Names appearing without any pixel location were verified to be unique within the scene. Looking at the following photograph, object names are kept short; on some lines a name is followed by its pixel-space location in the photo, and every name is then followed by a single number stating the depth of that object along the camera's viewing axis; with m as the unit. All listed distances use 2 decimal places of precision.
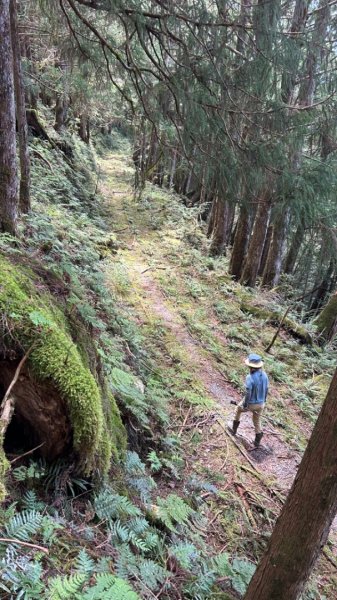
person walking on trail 6.88
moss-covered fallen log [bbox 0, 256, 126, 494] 2.55
